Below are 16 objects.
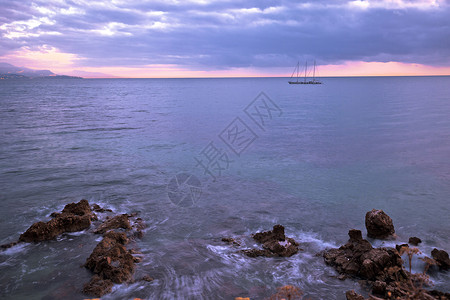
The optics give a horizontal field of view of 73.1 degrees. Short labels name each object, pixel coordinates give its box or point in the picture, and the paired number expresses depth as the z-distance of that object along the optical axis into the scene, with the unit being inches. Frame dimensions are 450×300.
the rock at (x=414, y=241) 378.6
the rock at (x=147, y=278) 314.0
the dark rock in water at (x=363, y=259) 305.1
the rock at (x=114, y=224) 412.5
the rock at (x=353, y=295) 269.3
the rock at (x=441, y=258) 326.3
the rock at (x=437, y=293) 253.8
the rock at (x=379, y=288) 279.6
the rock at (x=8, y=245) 371.2
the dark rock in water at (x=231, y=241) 385.8
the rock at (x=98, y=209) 473.4
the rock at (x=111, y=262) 309.4
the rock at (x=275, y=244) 360.5
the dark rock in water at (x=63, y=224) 386.0
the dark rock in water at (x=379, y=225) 391.5
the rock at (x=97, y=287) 290.8
